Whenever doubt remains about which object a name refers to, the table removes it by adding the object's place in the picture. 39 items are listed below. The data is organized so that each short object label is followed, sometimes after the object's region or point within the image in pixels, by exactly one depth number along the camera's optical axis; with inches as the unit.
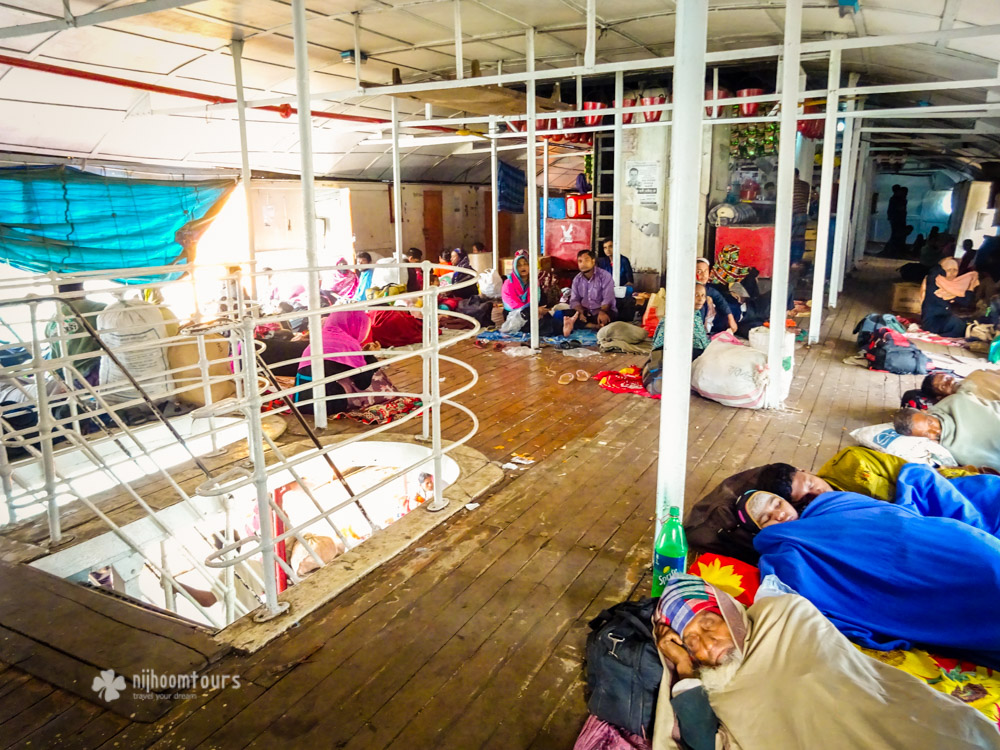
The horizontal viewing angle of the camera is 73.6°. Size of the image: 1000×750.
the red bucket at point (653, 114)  351.9
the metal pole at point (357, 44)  248.3
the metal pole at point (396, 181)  331.0
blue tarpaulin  294.7
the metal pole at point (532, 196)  266.8
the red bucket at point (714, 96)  372.1
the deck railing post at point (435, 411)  140.9
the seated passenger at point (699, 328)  242.7
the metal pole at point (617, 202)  359.6
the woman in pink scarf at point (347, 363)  226.2
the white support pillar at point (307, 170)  173.5
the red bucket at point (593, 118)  367.9
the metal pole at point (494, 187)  431.2
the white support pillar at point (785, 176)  197.5
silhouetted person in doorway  933.2
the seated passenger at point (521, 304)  339.6
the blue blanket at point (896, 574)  94.1
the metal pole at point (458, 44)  223.3
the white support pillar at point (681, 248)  106.2
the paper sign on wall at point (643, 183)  392.8
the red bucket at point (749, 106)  339.6
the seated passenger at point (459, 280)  413.7
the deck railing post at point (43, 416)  123.0
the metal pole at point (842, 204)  380.5
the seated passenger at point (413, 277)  413.4
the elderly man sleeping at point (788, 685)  69.3
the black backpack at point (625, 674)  87.6
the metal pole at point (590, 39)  200.8
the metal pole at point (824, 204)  293.9
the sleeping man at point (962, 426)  165.0
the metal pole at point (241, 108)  236.2
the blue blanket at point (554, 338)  319.6
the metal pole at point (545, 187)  458.9
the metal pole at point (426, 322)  142.7
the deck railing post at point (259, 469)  97.7
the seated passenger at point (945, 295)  333.0
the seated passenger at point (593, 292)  337.7
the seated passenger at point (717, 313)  263.6
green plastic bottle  111.5
